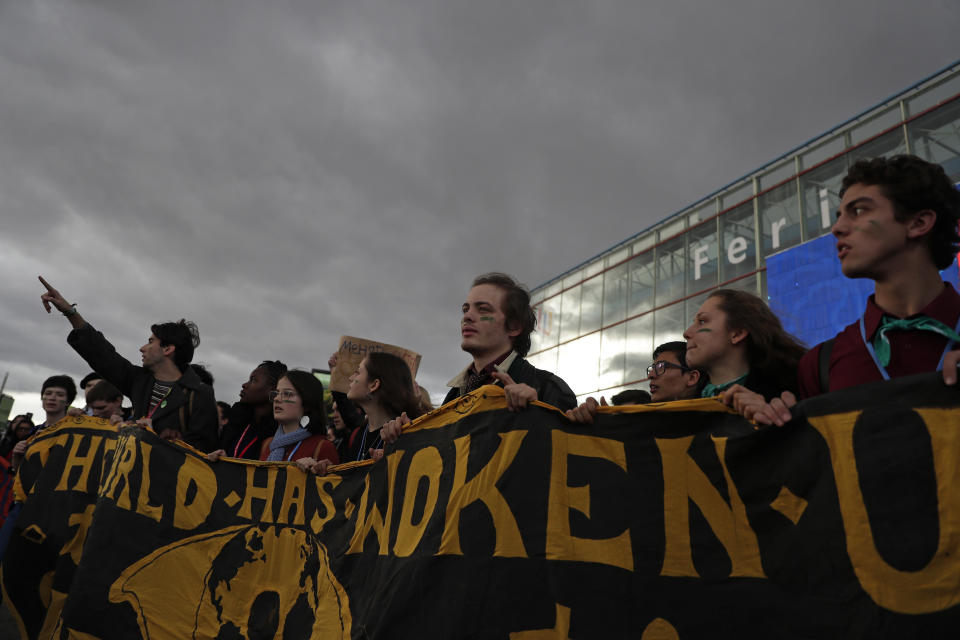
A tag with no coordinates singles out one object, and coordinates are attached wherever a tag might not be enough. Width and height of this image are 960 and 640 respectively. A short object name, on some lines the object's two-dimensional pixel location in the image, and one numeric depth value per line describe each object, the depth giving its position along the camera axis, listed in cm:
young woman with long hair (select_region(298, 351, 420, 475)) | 391
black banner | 169
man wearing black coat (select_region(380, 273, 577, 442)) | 302
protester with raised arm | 437
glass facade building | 1593
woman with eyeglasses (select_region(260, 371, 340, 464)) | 417
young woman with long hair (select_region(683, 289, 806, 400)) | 259
